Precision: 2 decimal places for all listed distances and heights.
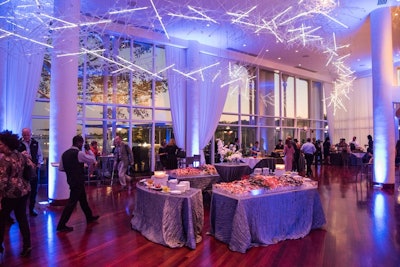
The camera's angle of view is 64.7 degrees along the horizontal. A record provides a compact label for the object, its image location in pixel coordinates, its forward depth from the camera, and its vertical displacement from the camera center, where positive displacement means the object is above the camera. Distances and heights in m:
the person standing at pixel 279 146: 14.08 -0.48
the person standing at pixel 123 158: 8.54 -0.58
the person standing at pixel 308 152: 12.24 -0.67
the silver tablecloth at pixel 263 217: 3.89 -1.10
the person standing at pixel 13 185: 3.60 -0.55
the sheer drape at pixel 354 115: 18.03 +1.15
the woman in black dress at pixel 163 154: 9.82 -0.57
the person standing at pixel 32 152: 5.57 -0.26
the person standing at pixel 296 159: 12.09 -0.91
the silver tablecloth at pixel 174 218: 4.00 -1.08
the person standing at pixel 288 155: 10.56 -0.66
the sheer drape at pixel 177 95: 11.97 +1.60
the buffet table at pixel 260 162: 9.64 -0.84
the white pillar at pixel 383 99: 8.87 +1.01
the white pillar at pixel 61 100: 6.65 +0.80
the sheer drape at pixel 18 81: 7.48 +1.47
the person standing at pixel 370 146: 12.42 -0.49
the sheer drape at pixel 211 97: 12.74 +1.61
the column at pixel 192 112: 12.07 +0.93
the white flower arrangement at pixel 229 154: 7.76 -0.45
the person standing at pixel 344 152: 15.71 -0.86
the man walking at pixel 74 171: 4.79 -0.52
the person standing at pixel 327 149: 17.00 -0.79
